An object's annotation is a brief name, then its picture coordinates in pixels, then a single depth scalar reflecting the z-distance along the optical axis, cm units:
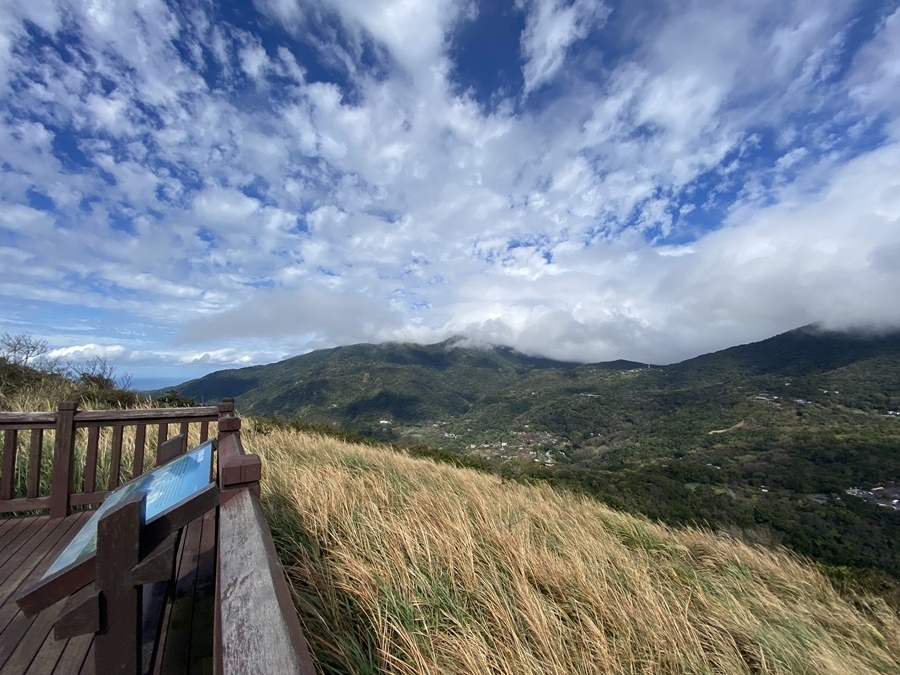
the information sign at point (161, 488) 137
